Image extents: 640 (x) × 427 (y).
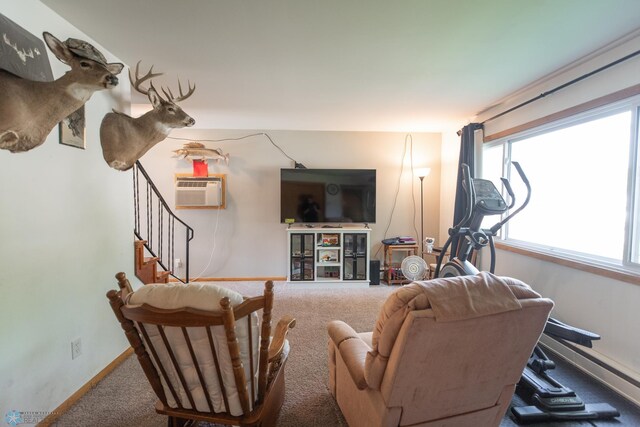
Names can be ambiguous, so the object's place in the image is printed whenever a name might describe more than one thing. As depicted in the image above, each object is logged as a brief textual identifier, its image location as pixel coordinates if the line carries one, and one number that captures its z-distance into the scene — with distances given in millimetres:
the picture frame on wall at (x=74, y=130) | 1667
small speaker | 4188
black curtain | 3453
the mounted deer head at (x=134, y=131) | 1854
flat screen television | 4148
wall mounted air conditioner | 4016
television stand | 4098
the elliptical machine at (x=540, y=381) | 1602
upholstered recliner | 996
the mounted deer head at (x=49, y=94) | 1199
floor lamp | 4380
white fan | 3768
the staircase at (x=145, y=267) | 2387
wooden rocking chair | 1011
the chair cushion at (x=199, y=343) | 1046
